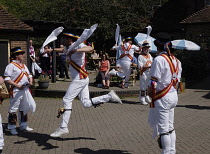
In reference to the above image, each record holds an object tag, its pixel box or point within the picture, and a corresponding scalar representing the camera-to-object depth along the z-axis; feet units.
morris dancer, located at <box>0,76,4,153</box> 16.77
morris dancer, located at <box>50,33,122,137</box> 21.27
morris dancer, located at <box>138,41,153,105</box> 33.60
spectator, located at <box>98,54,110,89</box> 44.89
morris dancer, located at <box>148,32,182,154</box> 16.42
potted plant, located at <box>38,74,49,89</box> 43.84
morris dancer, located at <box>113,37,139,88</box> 42.01
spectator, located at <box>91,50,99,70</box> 73.87
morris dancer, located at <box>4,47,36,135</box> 23.25
